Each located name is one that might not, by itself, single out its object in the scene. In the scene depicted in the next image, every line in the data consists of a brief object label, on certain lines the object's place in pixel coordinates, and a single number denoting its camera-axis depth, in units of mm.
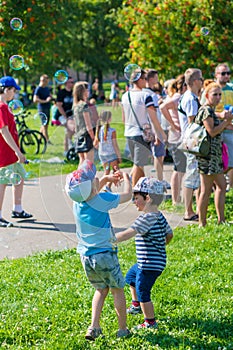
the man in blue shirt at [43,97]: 26062
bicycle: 25334
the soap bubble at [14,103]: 16736
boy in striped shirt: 7786
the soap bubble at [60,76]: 16477
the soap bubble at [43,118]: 18752
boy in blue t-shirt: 7411
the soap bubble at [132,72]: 13680
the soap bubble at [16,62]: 15711
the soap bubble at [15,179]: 13264
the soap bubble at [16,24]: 16121
